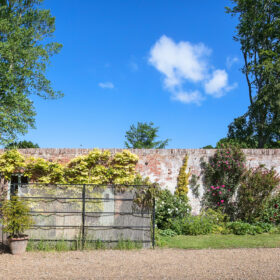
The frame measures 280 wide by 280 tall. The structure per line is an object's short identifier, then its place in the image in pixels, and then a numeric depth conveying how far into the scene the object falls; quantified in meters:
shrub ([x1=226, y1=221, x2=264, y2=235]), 9.79
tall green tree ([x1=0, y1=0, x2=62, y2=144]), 13.05
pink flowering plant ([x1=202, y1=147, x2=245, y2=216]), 11.29
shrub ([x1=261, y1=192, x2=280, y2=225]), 10.95
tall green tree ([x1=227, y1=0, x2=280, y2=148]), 17.95
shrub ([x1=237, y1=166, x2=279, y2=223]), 11.07
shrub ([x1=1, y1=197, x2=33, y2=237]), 7.53
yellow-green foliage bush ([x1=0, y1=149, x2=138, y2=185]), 10.94
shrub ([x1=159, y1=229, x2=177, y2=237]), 9.32
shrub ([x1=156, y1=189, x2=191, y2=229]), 10.16
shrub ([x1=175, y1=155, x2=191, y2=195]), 11.20
